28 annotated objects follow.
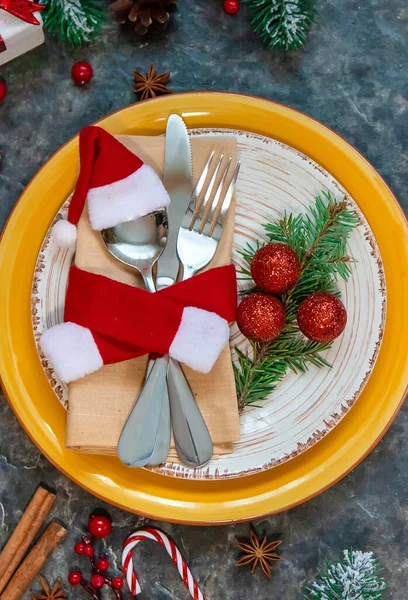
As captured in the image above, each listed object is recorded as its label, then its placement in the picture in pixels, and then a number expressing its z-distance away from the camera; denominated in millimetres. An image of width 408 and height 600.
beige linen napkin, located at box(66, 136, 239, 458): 872
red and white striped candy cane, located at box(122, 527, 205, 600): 1002
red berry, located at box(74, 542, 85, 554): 1009
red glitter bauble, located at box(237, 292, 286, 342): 823
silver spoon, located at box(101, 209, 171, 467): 859
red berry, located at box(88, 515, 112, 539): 998
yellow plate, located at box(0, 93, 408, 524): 906
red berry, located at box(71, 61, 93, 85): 1039
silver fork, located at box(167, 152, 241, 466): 859
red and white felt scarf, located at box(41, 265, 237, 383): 801
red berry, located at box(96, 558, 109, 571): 1012
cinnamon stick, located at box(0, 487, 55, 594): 1018
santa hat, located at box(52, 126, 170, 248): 826
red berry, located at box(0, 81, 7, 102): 1043
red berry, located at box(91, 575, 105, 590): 1002
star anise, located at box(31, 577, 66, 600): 1013
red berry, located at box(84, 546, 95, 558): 1009
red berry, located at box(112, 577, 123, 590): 1008
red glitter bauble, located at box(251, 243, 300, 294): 818
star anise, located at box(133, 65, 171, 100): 1029
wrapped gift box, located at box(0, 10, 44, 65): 994
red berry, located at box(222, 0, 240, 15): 1046
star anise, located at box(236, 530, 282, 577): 993
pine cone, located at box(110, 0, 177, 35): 1014
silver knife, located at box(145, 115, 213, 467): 859
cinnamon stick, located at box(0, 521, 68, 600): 1012
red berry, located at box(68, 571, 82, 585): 1013
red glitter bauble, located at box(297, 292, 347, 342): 817
